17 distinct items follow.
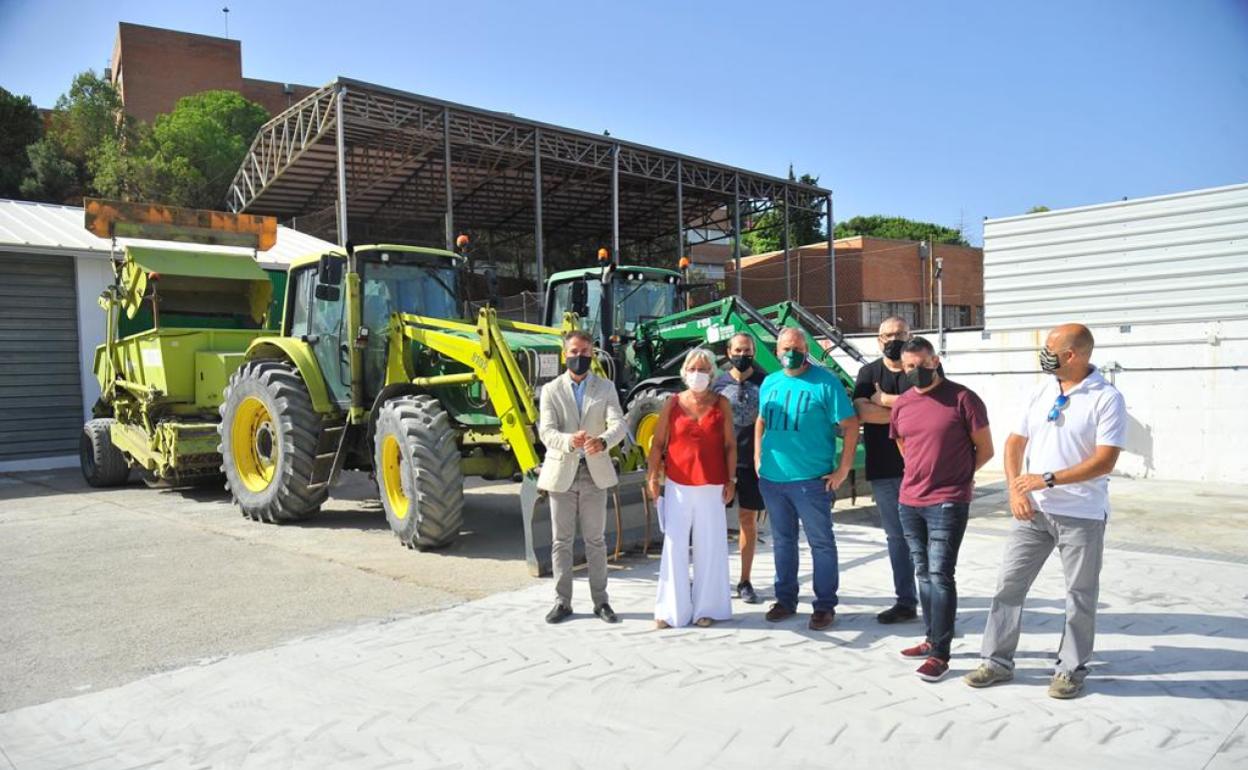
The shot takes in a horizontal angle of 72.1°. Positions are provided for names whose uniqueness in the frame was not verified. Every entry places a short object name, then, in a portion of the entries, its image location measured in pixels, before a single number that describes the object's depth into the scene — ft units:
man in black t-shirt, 15.79
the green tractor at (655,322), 32.07
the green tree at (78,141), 104.63
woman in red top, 16.39
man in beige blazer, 16.47
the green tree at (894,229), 174.40
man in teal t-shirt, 15.79
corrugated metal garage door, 44.73
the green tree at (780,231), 106.01
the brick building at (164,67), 142.82
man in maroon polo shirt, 13.47
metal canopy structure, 64.34
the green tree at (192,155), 95.55
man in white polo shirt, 12.01
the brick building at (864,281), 101.24
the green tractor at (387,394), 22.36
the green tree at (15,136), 106.63
